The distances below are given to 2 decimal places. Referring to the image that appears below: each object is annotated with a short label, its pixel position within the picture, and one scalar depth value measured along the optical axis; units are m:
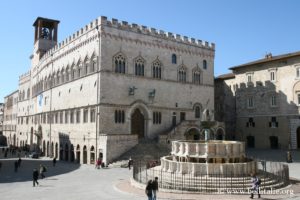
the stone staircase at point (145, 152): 30.31
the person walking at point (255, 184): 15.27
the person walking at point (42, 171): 23.81
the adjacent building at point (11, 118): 71.75
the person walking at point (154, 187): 14.35
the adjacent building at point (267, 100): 41.06
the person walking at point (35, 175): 20.25
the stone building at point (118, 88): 33.50
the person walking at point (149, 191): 14.15
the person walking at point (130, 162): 27.64
